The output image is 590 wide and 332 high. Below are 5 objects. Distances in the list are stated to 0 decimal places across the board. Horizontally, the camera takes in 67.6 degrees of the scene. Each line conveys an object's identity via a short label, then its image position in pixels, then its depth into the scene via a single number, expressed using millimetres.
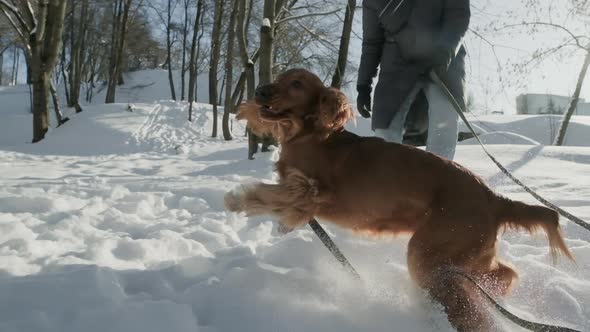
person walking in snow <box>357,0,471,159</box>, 3104
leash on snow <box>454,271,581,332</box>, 1610
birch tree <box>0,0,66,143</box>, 12180
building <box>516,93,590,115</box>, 27573
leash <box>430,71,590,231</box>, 2877
